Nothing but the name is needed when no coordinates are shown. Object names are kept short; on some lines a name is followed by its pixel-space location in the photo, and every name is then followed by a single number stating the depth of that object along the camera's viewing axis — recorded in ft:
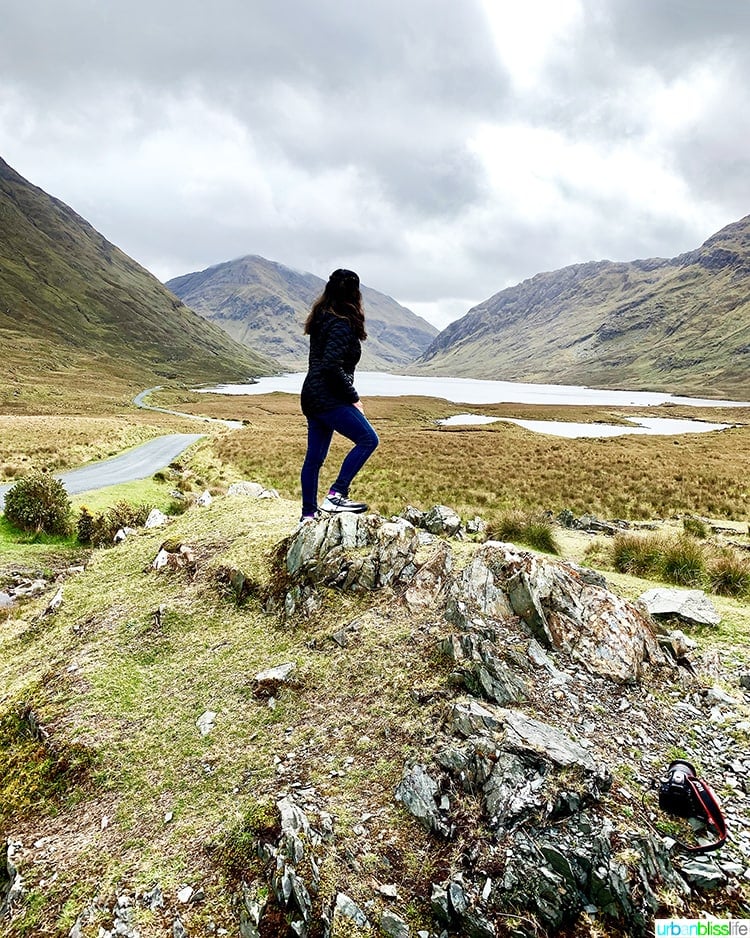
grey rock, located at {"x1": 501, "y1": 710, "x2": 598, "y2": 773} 14.72
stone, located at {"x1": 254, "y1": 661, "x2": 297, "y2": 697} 19.71
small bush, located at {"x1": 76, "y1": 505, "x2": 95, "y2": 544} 47.03
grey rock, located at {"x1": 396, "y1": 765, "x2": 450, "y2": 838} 14.11
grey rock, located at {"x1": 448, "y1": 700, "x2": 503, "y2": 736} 15.96
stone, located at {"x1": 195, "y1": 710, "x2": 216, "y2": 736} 18.58
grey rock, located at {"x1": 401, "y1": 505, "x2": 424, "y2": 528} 39.58
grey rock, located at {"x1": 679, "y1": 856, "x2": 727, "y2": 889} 12.26
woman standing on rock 23.80
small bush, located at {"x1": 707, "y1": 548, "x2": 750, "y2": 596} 32.17
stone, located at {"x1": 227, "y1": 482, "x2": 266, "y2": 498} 43.12
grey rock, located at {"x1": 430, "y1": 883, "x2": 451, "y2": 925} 12.26
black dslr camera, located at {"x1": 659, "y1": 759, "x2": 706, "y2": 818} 13.89
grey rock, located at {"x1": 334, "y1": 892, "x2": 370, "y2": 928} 12.40
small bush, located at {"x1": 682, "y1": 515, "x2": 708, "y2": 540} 60.59
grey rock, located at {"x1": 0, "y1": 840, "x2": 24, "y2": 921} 14.38
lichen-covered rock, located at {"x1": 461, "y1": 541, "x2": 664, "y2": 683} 19.84
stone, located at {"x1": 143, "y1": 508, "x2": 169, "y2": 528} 38.81
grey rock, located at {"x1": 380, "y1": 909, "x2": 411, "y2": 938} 12.12
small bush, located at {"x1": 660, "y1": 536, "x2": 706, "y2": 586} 34.22
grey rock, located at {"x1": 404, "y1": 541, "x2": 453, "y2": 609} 22.79
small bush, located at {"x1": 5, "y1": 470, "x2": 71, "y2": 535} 46.75
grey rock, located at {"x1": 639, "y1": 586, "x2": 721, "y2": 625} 24.34
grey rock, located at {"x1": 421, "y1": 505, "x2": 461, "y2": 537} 37.17
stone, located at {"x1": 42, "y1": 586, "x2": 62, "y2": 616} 27.94
